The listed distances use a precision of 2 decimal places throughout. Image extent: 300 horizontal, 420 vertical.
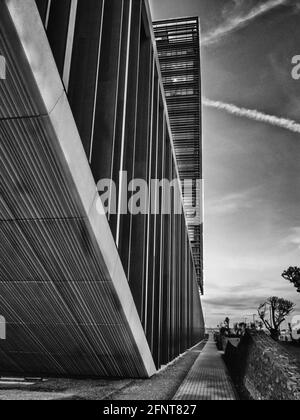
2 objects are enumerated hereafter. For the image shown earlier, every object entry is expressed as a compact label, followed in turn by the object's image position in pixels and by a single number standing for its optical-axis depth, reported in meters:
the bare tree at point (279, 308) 72.81
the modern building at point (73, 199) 3.94
